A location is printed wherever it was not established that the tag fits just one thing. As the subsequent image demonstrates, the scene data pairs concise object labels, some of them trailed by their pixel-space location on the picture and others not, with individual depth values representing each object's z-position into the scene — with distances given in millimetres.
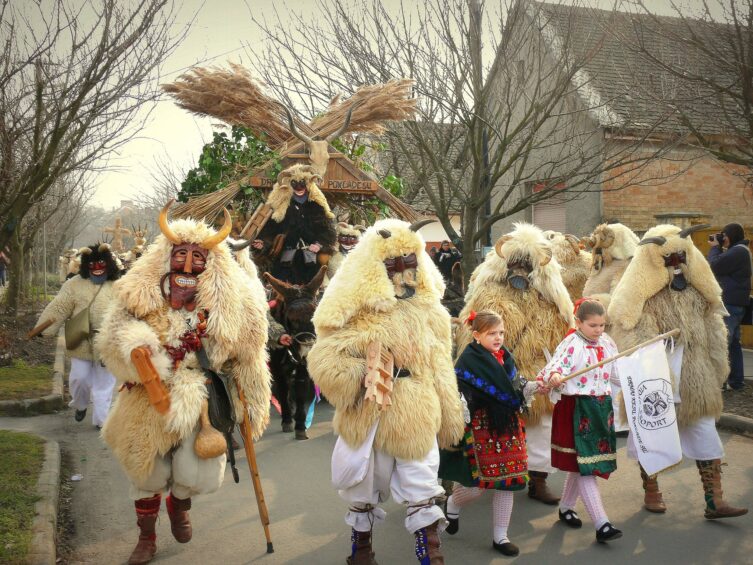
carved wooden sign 10344
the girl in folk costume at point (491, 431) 5270
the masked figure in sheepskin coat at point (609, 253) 9648
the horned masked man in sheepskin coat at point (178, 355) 5055
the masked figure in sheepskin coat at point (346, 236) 10664
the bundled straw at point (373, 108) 10484
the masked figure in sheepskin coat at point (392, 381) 4824
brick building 12023
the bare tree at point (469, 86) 11867
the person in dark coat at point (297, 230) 9578
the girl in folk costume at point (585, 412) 5355
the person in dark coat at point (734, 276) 10398
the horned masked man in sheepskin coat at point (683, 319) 5996
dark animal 8812
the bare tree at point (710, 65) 8742
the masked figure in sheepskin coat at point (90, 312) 9109
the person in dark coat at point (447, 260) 18000
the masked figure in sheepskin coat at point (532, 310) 6281
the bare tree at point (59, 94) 7309
